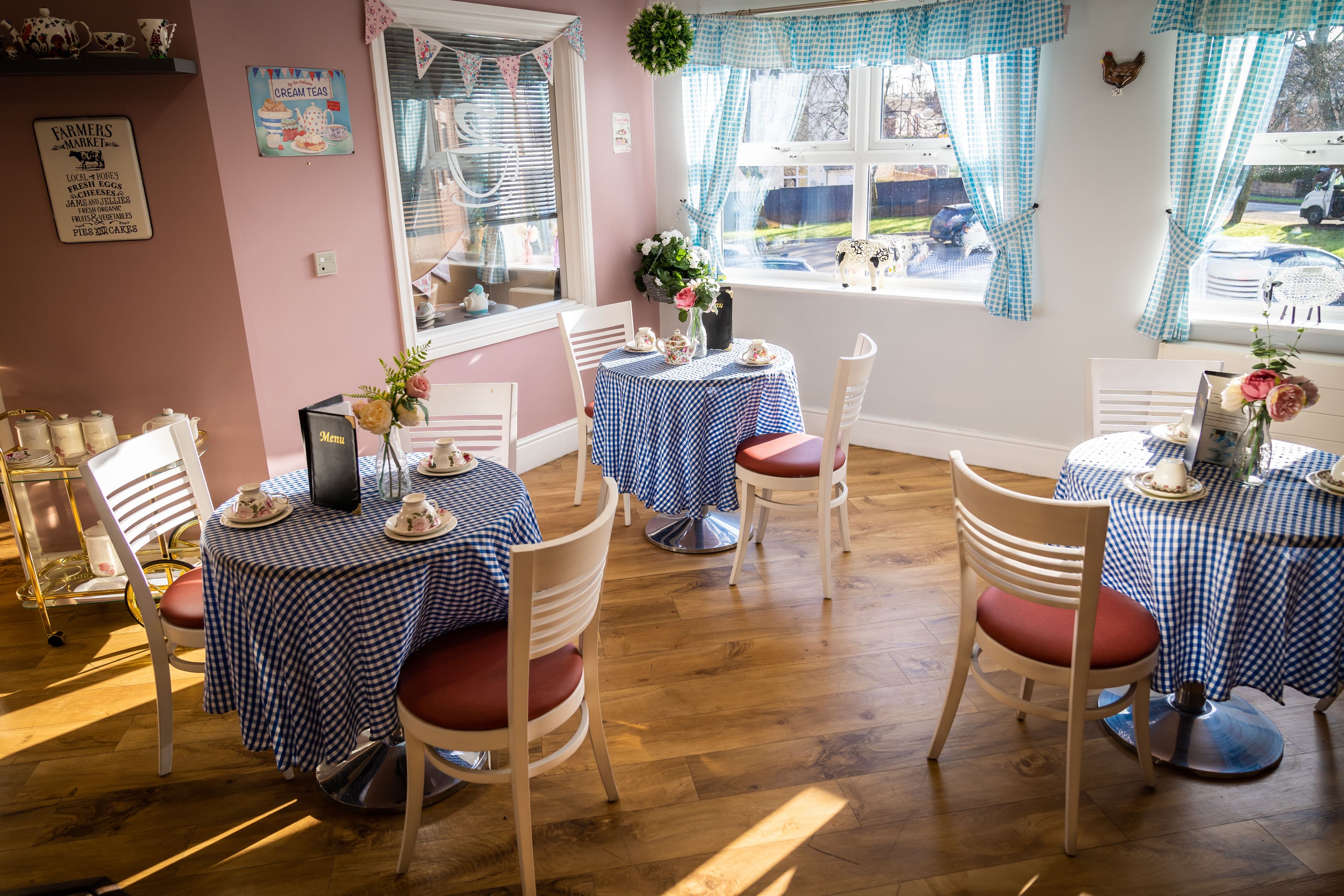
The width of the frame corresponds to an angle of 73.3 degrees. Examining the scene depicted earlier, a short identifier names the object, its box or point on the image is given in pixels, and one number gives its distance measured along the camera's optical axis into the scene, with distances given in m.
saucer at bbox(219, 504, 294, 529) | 2.26
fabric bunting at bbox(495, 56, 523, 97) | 4.38
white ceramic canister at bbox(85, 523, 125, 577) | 3.42
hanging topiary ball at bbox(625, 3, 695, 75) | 4.22
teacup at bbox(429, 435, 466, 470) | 2.57
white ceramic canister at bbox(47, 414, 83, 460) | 3.26
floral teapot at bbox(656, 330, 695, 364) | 3.69
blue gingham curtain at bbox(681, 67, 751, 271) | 4.89
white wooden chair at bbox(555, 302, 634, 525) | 4.10
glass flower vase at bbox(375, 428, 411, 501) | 2.39
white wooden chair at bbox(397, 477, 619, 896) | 1.86
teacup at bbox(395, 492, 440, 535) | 2.17
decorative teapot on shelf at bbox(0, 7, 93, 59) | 2.93
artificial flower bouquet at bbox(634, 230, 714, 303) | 4.78
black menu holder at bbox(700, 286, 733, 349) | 3.83
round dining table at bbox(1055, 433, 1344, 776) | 2.09
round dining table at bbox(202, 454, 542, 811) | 2.06
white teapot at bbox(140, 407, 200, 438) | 3.34
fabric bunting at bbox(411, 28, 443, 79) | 3.94
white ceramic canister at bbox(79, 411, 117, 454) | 3.29
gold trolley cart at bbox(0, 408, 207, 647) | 3.22
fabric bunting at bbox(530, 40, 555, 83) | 4.48
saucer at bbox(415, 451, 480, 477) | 2.56
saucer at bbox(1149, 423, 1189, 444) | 2.70
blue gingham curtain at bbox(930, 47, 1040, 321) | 4.09
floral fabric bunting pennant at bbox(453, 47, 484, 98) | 4.18
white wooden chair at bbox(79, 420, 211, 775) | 2.38
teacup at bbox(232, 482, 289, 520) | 2.29
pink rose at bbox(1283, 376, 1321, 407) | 2.30
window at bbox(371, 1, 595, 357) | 4.01
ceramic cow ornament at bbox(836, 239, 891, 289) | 4.74
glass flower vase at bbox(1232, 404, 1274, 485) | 2.35
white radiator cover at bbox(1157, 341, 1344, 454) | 3.60
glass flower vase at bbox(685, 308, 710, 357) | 3.75
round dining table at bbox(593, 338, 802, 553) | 3.47
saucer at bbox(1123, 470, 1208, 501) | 2.29
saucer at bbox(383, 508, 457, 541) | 2.16
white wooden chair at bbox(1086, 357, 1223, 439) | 2.99
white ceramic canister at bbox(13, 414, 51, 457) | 3.27
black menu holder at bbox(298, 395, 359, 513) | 2.26
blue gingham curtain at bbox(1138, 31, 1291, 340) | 3.57
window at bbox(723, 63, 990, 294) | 4.54
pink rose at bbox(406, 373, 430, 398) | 2.27
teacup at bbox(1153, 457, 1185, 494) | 2.31
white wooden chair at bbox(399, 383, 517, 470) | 3.03
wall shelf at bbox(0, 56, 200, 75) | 2.94
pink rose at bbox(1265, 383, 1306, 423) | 2.26
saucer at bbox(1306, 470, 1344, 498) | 2.27
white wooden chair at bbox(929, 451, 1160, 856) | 1.96
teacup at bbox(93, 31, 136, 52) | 3.02
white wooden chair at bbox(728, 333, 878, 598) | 3.22
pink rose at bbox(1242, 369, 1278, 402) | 2.30
